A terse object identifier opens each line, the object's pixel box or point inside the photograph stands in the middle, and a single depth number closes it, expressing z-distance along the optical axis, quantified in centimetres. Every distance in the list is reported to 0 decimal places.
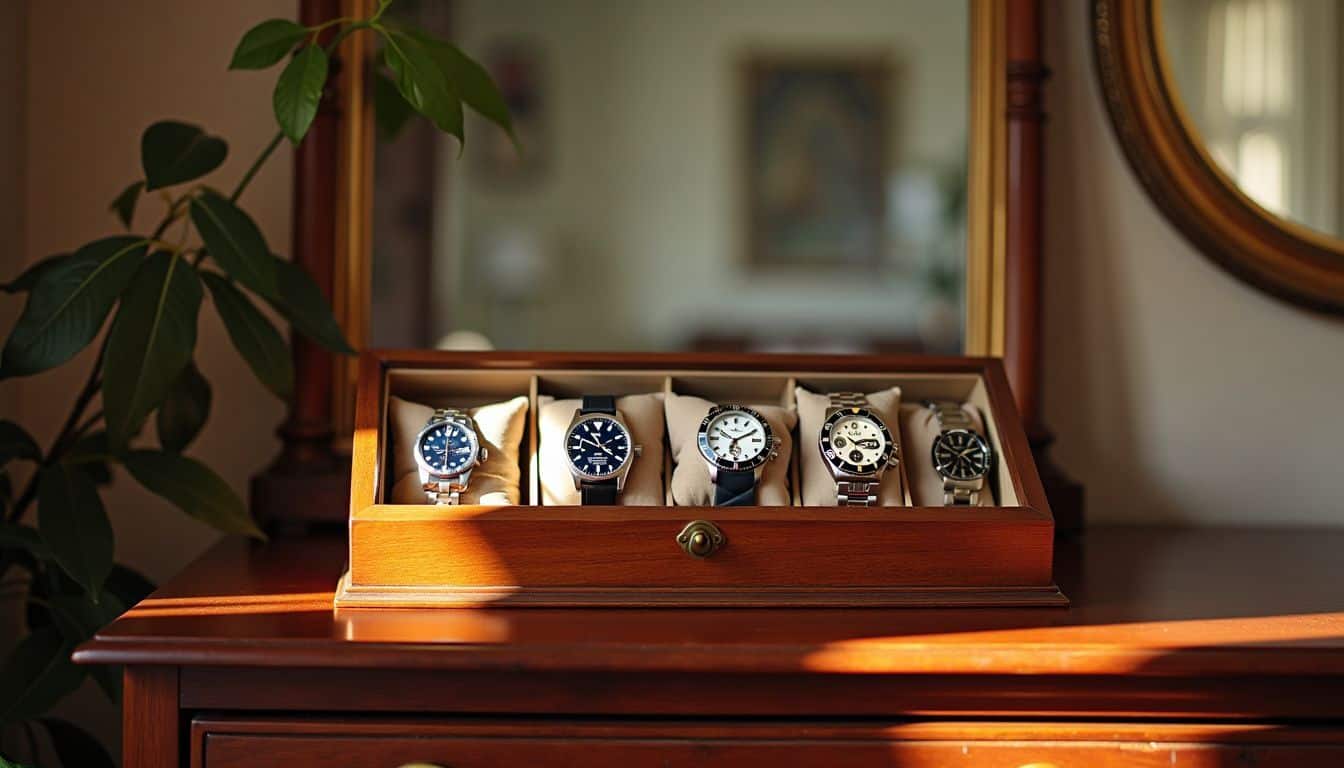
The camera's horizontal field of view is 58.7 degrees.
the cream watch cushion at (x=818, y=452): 141
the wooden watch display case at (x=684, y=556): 125
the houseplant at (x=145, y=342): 138
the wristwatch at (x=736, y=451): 135
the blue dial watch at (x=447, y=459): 133
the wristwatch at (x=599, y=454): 134
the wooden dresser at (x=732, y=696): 110
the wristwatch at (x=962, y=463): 140
